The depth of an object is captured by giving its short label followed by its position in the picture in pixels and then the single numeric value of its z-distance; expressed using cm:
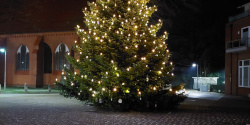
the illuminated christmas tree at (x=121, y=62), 1527
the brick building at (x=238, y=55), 2923
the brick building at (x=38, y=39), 4366
